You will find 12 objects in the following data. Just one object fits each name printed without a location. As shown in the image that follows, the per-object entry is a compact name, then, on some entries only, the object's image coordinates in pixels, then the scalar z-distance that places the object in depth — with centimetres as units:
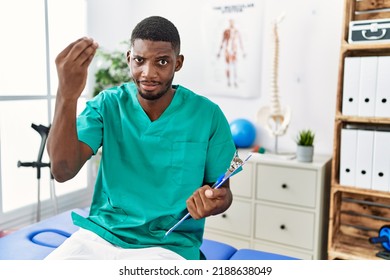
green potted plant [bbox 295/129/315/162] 142
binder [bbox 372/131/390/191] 125
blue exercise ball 141
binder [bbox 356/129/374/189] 127
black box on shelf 121
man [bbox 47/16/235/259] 74
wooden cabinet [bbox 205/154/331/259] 143
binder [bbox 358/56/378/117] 123
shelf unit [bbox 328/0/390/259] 128
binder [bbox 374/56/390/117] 121
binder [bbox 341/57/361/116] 126
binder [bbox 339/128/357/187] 130
